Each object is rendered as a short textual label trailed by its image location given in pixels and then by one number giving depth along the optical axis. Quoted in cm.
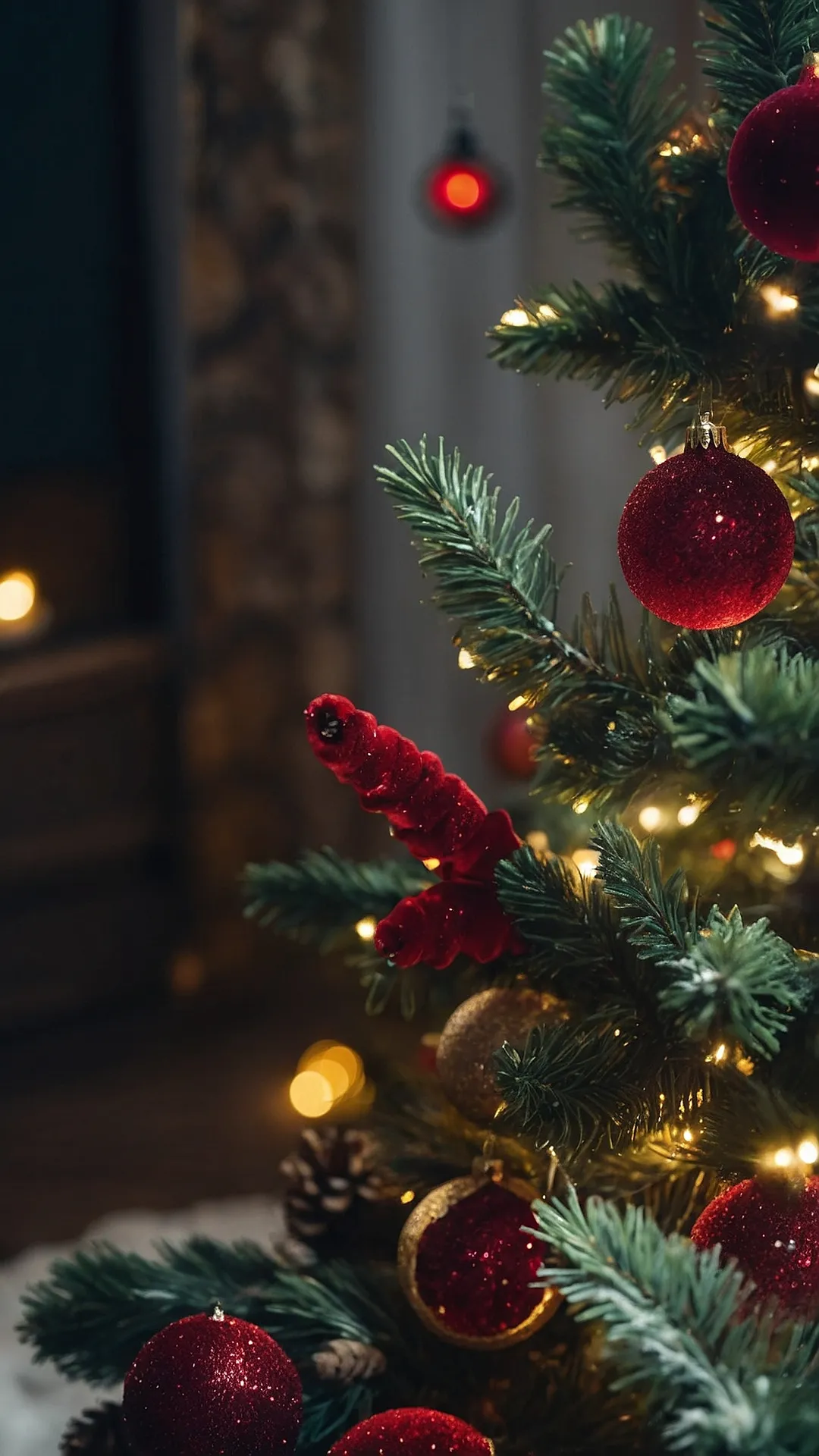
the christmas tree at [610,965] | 118
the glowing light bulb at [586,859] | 143
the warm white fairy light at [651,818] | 143
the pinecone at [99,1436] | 135
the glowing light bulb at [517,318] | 133
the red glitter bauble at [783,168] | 120
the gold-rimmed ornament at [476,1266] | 129
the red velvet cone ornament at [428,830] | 125
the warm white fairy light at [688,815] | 134
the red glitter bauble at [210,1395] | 125
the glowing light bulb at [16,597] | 226
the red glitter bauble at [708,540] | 122
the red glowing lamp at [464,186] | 227
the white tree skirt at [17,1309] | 151
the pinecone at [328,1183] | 140
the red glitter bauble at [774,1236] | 120
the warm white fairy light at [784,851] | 128
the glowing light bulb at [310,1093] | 183
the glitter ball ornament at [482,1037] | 130
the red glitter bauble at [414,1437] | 124
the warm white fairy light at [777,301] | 129
